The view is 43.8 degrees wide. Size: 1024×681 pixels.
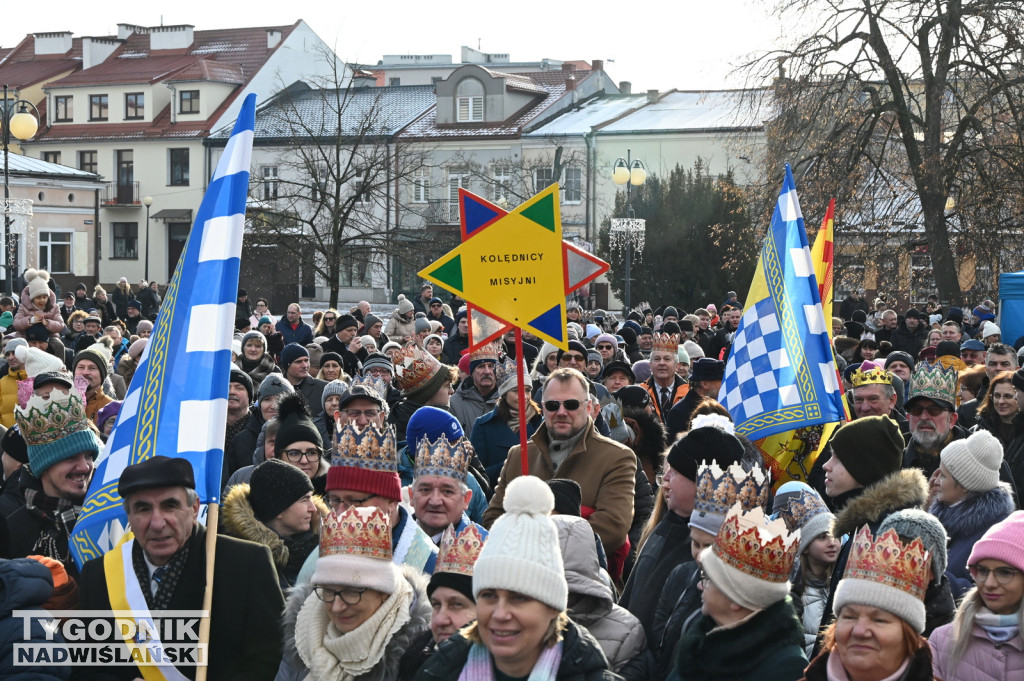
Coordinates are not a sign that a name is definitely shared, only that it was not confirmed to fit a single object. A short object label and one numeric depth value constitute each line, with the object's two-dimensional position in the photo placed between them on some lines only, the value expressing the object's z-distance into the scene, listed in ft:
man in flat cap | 13.93
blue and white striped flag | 15.05
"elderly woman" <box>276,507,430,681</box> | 13.51
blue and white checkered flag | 26.05
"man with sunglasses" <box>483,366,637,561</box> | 20.48
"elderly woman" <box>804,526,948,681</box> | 12.48
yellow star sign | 22.22
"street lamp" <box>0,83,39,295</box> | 65.41
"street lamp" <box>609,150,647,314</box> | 78.03
